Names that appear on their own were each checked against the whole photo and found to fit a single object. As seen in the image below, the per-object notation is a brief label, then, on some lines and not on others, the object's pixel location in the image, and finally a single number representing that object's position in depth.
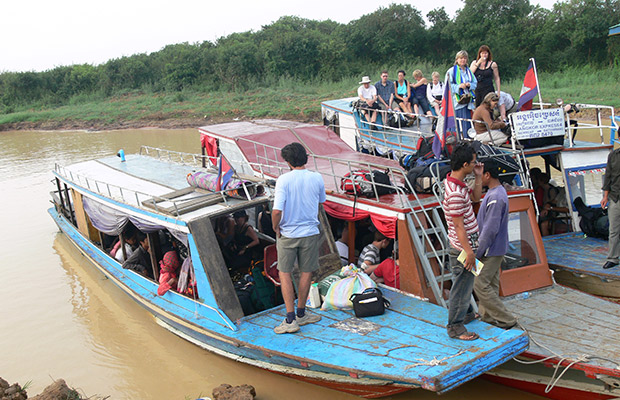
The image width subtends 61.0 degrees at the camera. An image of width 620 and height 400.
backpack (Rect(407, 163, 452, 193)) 6.73
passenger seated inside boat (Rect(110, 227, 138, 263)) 8.66
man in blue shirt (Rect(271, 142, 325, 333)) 5.46
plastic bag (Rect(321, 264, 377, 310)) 6.20
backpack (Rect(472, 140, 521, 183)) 7.39
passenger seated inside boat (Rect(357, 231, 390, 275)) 6.85
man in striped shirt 4.72
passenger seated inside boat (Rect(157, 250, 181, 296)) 7.31
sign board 8.52
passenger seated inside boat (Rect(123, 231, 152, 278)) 8.24
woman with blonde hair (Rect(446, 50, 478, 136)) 9.96
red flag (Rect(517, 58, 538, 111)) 9.19
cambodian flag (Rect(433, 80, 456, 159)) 7.36
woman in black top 9.95
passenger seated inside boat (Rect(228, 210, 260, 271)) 7.71
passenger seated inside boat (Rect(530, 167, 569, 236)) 8.93
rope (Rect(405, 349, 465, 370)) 4.77
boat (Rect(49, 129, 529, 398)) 4.94
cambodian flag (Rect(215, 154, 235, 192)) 7.35
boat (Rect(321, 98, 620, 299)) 7.18
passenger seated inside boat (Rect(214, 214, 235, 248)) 7.82
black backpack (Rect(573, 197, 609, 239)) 8.24
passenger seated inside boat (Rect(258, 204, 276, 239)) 8.03
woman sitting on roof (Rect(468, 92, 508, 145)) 8.68
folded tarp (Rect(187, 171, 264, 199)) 7.25
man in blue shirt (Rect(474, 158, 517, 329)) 4.88
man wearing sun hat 12.48
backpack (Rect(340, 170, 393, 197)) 6.95
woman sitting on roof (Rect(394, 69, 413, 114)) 12.67
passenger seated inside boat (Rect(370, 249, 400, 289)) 6.57
